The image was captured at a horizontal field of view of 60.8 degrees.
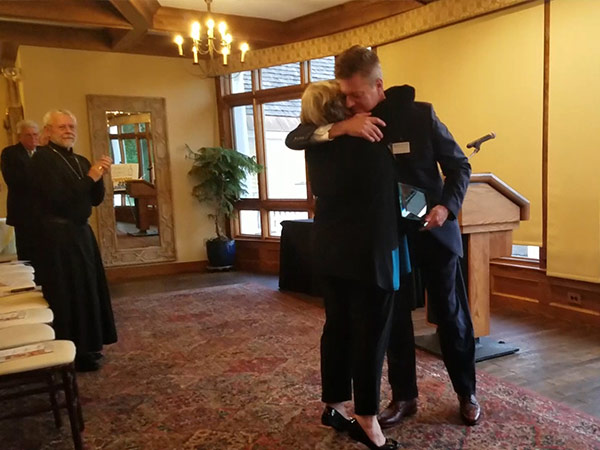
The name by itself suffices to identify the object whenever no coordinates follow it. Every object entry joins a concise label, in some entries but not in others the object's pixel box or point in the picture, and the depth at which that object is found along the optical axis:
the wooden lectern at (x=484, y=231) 2.88
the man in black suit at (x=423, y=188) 1.77
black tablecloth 4.99
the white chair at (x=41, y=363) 1.88
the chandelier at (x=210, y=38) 4.40
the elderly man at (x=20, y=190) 4.07
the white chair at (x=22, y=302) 2.54
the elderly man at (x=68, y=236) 2.96
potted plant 6.34
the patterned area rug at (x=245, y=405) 2.15
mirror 6.27
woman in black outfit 1.75
